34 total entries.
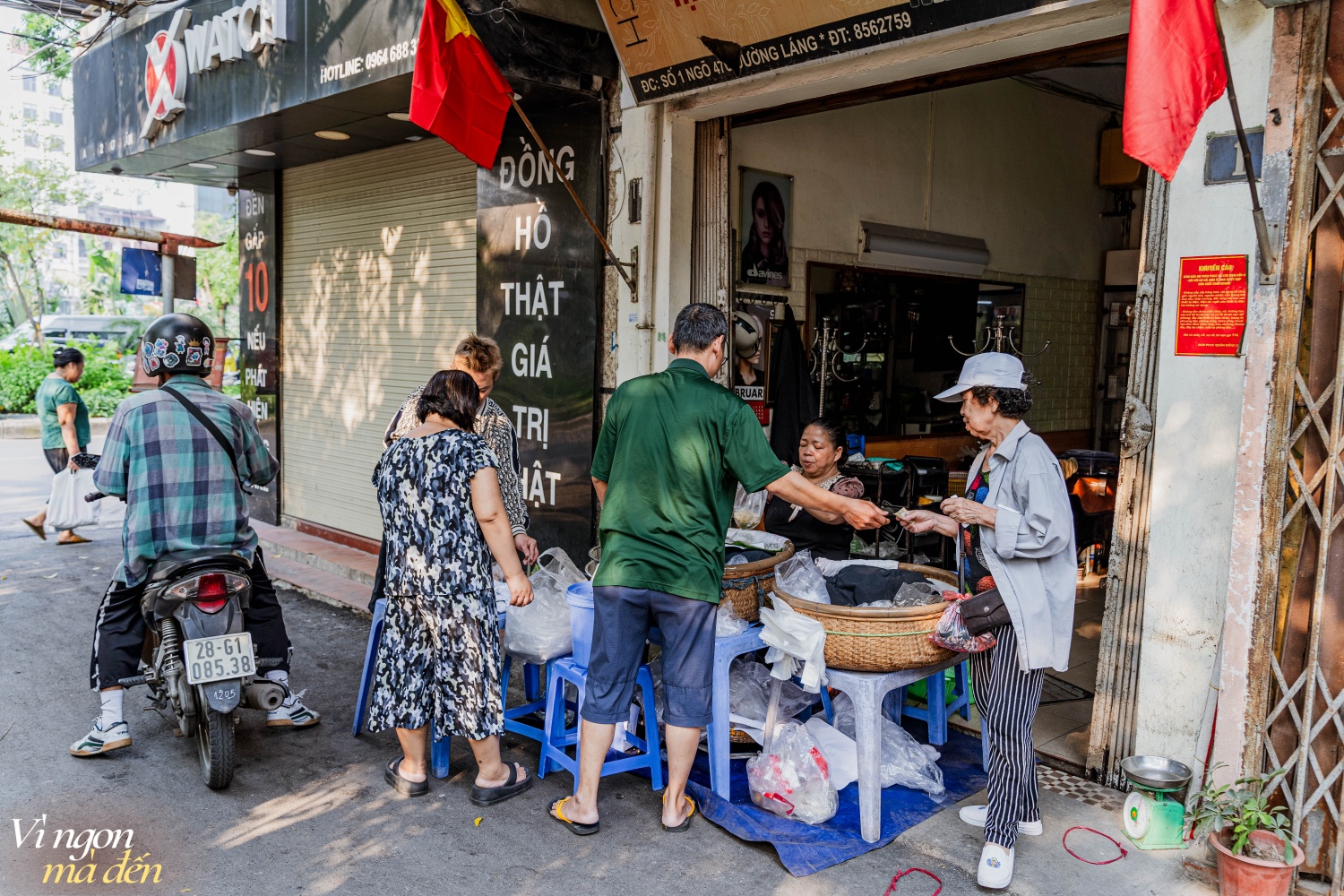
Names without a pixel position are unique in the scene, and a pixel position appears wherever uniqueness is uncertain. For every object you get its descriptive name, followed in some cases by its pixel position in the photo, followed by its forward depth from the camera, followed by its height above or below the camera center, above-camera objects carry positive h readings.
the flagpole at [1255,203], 3.25 +0.56
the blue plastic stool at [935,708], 4.70 -1.65
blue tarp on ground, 3.71 -1.84
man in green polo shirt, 3.73 -0.64
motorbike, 4.10 -1.29
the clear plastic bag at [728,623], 4.15 -1.14
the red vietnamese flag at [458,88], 5.39 +1.43
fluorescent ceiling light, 7.74 +0.88
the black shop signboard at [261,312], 10.04 +0.26
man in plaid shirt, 4.29 -0.65
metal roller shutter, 8.05 +0.34
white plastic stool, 3.76 -1.44
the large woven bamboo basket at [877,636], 3.77 -1.06
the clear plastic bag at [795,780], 3.93 -1.69
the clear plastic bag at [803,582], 4.15 -0.95
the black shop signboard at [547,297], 6.43 +0.33
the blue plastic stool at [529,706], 4.51 -1.72
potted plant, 3.25 -1.58
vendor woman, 4.87 -0.64
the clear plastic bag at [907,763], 4.23 -1.74
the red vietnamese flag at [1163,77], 3.21 +0.93
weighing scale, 3.71 -1.66
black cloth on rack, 6.91 -0.30
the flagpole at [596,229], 5.89 +0.72
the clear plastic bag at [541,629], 4.30 -1.22
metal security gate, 3.44 -0.43
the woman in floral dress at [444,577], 3.93 -0.93
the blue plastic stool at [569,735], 4.14 -1.67
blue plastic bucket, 4.15 -1.14
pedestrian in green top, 8.77 -0.77
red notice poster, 3.70 +0.23
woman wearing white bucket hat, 3.49 -0.73
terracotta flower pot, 3.24 -1.65
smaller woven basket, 4.31 -1.02
